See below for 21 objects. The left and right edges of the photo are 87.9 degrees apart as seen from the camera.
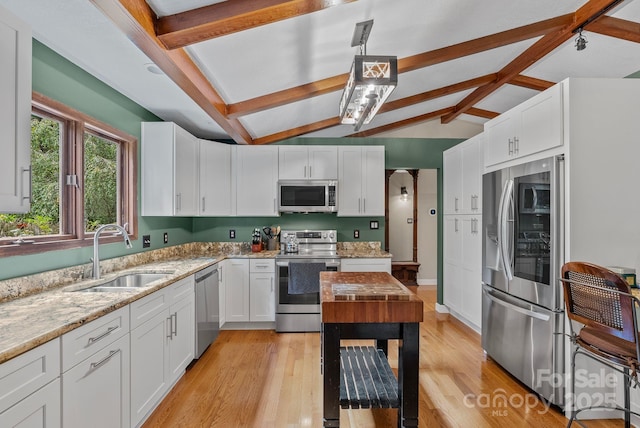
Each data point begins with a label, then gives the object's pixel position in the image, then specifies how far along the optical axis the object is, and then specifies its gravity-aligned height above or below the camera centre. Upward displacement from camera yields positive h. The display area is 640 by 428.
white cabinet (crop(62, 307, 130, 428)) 1.41 -0.75
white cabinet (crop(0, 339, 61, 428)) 1.10 -0.62
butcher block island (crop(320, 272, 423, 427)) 1.76 -0.67
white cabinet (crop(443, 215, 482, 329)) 3.61 -0.62
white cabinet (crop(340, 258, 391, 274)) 3.96 -0.58
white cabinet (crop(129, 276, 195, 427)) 1.99 -0.89
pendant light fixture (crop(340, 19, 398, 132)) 1.75 +0.72
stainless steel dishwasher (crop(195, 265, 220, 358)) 3.06 -0.92
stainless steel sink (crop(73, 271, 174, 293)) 2.41 -0.50
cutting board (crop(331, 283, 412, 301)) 1.81 -0.45
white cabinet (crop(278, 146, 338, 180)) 4.25 +0.68
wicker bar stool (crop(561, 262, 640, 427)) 1.52 -0.49
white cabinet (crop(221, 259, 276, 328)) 3.91 -0.88
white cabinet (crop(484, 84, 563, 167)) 2.30 +0.68
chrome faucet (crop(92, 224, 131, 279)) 2.36 -0.27
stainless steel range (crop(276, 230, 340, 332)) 3.79 -0.85
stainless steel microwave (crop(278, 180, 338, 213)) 4.17 +0.24
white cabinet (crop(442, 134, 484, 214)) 3.59 +0.45
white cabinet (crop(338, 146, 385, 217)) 4.27 +0.44
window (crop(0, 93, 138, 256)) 2.04 +0.25
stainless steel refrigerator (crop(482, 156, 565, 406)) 2.28 -0.46
